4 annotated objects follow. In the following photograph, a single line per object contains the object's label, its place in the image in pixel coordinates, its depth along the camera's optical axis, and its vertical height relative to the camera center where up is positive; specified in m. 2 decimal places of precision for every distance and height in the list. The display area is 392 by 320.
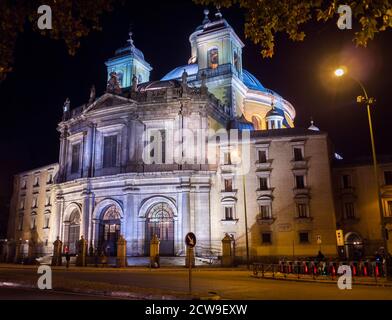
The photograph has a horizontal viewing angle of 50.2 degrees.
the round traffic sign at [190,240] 14.41 +0.58
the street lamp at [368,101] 20.19 +7.94
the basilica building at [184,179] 41.09 +7.95
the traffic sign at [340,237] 25.36 +1.07
